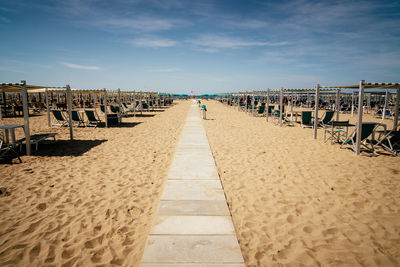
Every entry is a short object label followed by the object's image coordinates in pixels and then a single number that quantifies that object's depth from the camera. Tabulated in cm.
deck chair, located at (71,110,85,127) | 1124
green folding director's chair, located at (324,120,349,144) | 785
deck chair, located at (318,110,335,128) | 1011
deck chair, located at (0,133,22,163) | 586
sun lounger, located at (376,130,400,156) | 652
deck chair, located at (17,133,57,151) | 670
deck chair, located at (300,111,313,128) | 1145
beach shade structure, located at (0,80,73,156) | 579
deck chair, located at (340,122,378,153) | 645
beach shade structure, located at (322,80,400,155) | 620
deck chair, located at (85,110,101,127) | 1166
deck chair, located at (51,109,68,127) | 1125
